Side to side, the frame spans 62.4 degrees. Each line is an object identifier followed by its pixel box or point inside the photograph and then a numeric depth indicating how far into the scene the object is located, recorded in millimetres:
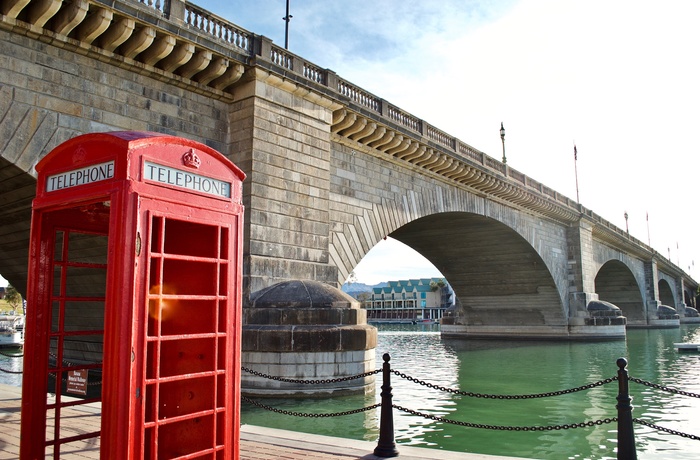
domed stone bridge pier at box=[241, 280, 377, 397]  12031
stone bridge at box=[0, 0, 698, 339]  10500
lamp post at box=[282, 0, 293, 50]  19391
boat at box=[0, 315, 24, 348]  29897
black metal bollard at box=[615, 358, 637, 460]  5395
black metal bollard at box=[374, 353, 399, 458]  5816
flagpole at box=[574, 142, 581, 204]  44450
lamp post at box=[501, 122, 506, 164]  33941
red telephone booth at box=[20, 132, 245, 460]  3301
